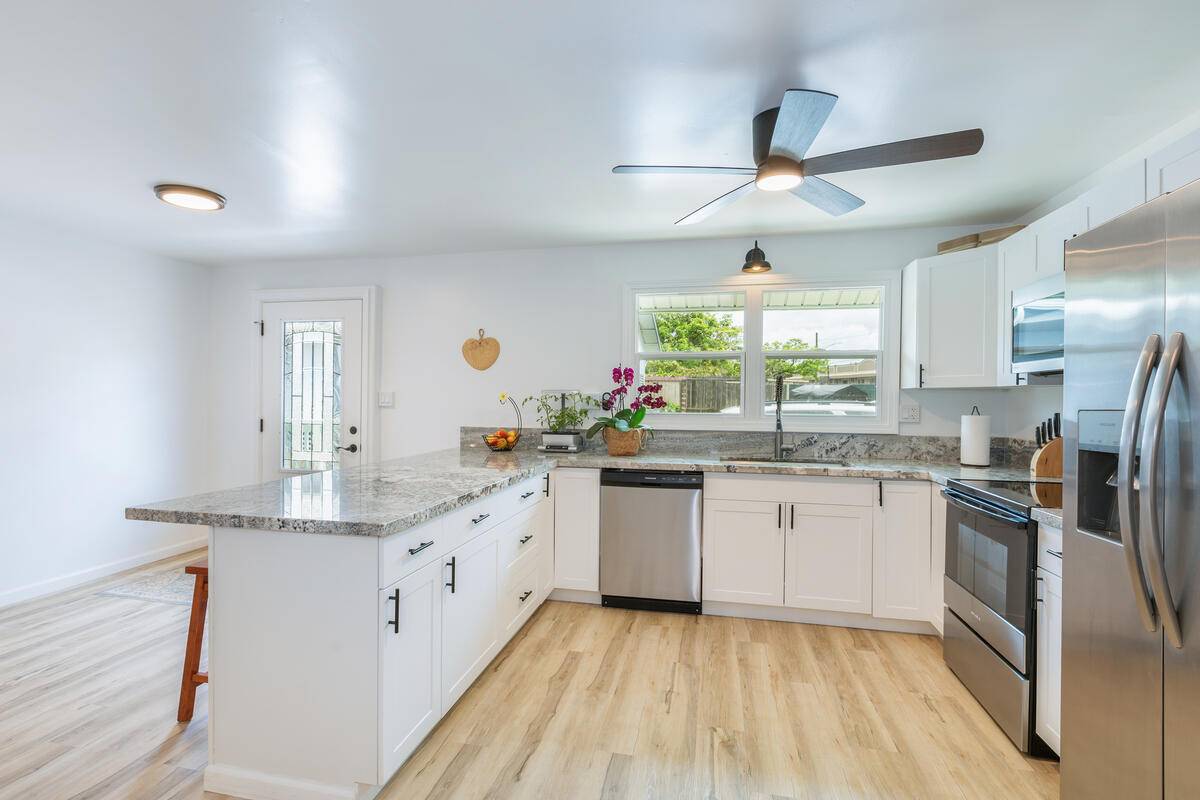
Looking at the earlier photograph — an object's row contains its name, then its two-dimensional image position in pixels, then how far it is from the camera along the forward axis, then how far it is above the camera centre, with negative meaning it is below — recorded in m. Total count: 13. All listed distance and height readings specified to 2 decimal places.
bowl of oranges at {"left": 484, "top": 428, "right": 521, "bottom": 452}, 3.61 -0.30
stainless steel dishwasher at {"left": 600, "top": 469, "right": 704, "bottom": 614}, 3.12 -0.83
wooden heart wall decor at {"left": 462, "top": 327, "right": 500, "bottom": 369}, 4.05 +0.32
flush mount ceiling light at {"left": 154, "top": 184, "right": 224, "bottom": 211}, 2.78 +1.03
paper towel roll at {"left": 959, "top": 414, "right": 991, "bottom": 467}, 3.04 -0.23
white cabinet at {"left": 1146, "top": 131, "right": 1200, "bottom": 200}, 1.61 +0.73
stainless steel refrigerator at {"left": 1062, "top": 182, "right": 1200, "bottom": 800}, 1.11 -0.25
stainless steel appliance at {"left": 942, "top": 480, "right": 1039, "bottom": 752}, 1.94 -0.80
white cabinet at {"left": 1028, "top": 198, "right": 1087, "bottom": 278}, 2.16 +0.70
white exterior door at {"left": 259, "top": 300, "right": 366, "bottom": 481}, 4.24 +0.06
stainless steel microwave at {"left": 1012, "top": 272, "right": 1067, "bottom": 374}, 2.27 +0.33
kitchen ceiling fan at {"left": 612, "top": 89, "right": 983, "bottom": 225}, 1.66 +0.84
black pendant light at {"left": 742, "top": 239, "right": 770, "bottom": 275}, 3.27 +0.82
